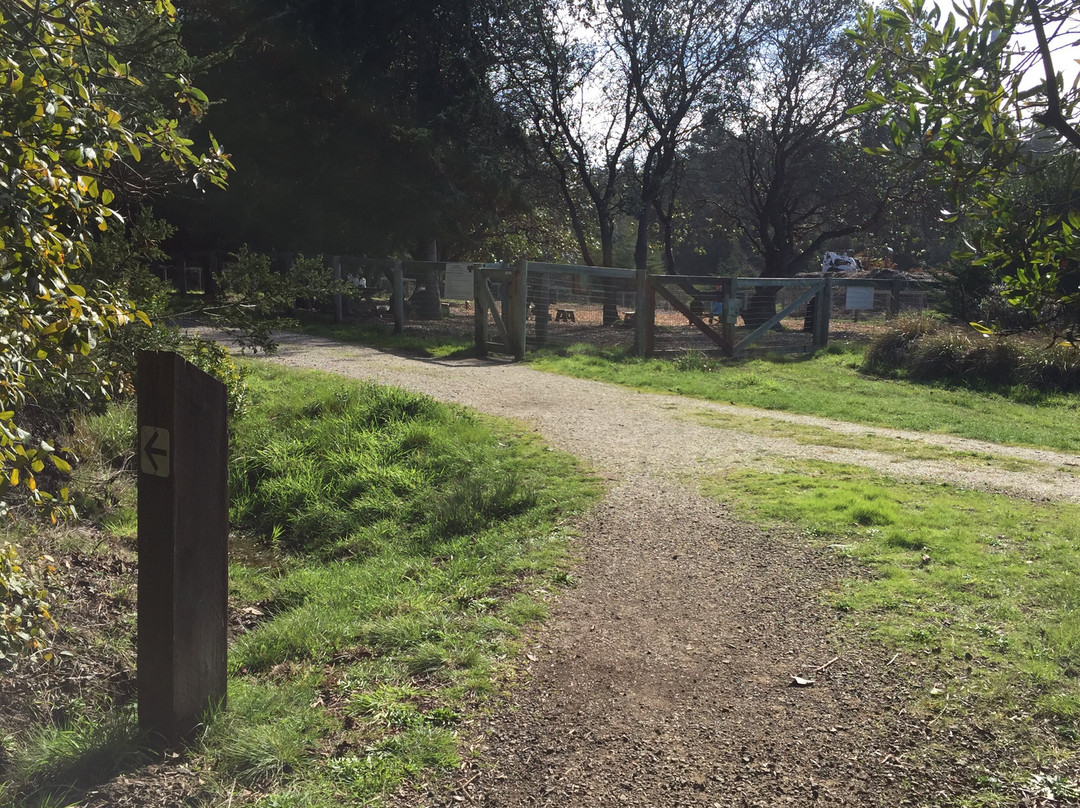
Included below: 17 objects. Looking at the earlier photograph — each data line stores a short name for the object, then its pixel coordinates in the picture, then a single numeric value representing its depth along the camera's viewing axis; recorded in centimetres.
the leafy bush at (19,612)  306
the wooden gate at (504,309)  1541
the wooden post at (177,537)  335
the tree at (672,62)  2497
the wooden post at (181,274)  2772
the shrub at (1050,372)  1366
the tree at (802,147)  2512
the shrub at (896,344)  1570
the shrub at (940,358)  1464
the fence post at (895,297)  2092
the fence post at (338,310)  2121
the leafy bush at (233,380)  919
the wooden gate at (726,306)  1623
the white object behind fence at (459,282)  1864
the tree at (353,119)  2192
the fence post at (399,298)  1892
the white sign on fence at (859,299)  2802
